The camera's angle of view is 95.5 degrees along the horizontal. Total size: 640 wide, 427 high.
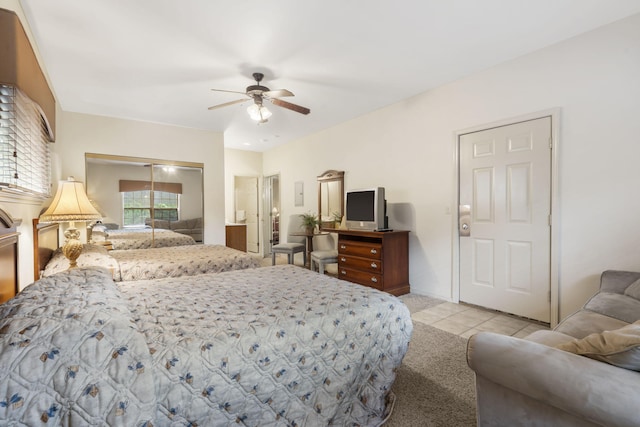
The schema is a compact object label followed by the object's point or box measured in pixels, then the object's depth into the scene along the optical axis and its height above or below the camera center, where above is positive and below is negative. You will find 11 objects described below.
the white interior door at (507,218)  2.82 -0.10
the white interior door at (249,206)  7.14 +0.06
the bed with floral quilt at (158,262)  2.42 -0.52
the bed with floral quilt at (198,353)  0.85 -0.54
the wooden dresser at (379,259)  3.70 -0.68
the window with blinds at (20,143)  1.59 +0.43
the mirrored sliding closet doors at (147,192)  4.29 +0.26
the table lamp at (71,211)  2.19 -0.02
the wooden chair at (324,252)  4.59 -0.73
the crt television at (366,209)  3.86 -0.01
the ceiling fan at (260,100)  3.08 +1.18
